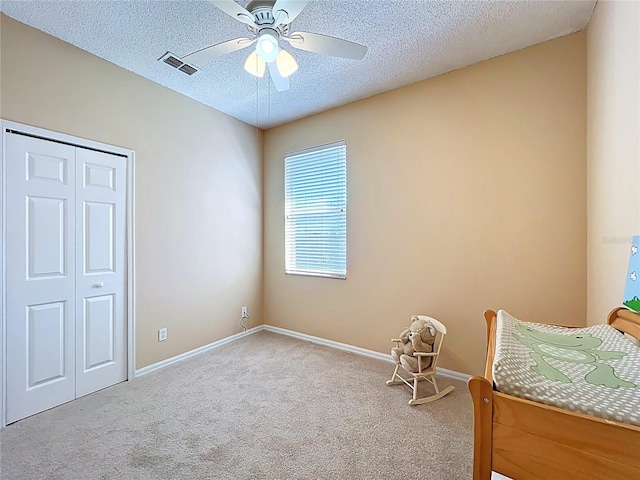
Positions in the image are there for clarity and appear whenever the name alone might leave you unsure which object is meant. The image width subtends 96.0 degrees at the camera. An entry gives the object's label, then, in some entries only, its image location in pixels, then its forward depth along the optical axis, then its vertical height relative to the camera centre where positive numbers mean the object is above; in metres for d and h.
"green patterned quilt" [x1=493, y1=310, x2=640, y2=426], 0.68 -0.39
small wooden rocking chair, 2.22 -1.12
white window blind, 3.34 +0.34
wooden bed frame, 0.62 -0.48
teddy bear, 2.31 -0.86
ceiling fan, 1.55 +1.18
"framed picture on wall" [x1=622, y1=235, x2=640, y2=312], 1.22 -0.18
